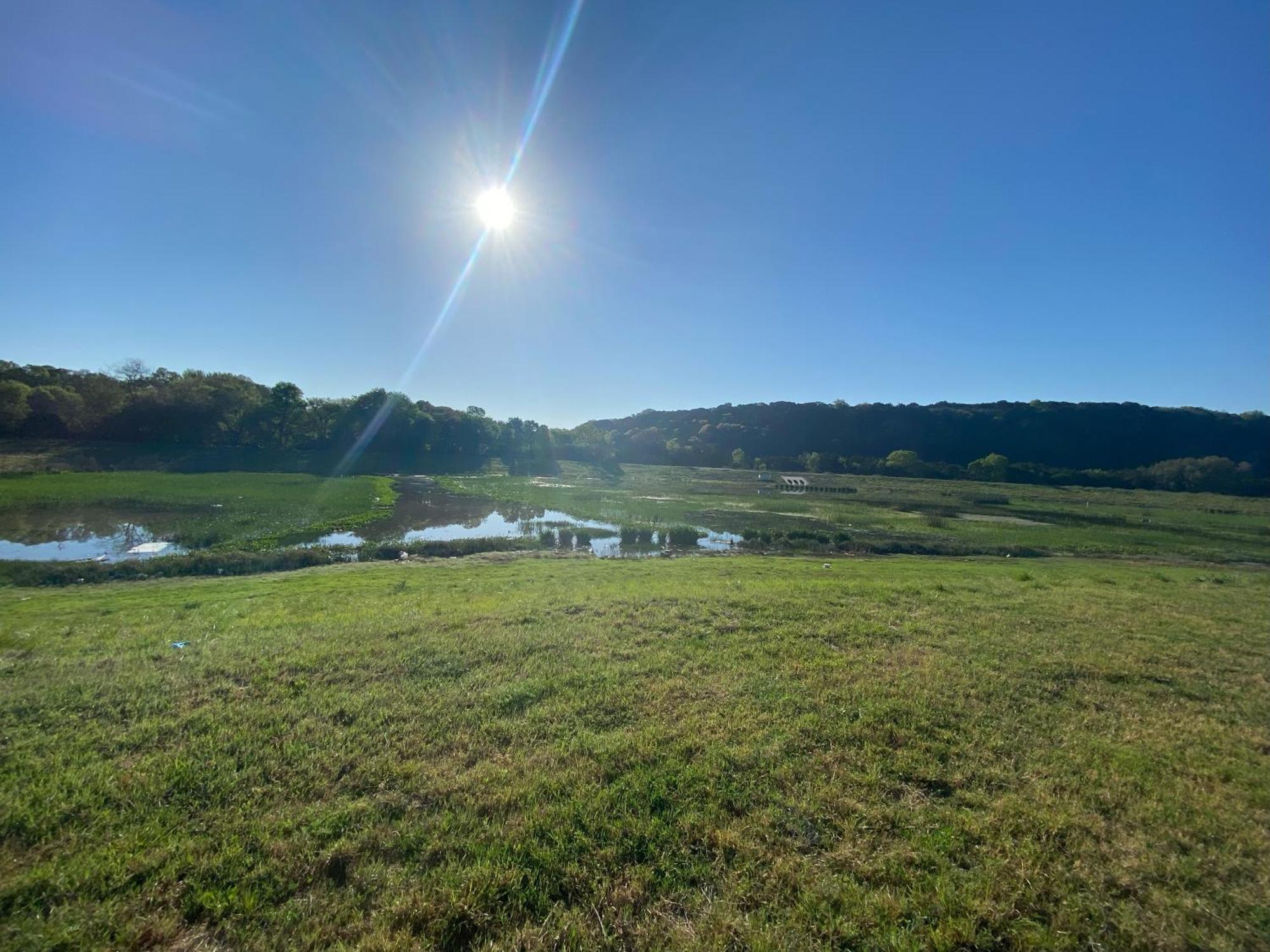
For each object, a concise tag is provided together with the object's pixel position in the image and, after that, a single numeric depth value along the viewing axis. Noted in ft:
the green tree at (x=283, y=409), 252.83
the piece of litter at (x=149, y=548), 68.39
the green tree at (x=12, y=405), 173.27
